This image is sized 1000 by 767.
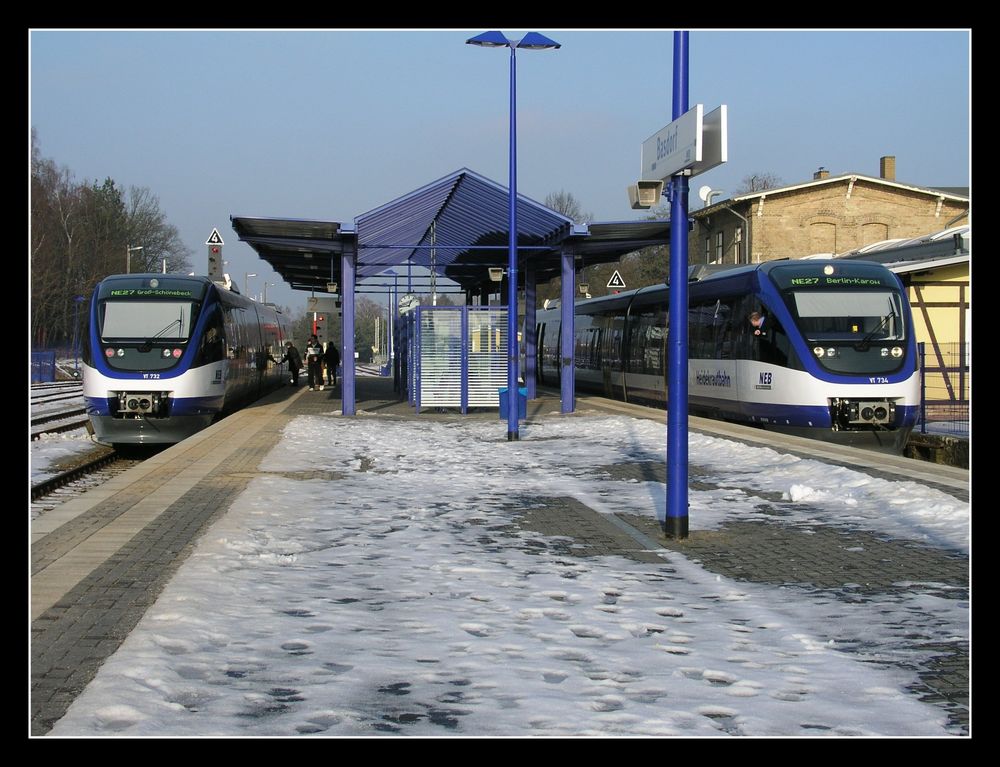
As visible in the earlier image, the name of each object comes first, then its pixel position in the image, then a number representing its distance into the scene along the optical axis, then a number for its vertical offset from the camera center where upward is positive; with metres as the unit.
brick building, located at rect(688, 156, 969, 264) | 52.66 +7.09
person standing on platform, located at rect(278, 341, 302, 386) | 43.34 +0.20
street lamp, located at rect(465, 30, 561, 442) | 18.70 +2.86
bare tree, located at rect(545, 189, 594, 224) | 79.69 +11.36
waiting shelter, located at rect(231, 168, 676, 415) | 22.36 +2.77
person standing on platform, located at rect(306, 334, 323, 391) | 37.69 +0.17
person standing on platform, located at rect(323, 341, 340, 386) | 37.75 +0.24
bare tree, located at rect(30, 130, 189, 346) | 61.94 +7.61
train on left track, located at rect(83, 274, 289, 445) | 19.33 +0.17
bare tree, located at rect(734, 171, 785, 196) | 78.69 +12.77
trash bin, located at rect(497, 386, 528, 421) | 19.55 -0.67
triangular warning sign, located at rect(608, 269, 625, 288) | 32.26 +2.47
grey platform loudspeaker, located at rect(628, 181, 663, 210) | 9.73 +1.49
